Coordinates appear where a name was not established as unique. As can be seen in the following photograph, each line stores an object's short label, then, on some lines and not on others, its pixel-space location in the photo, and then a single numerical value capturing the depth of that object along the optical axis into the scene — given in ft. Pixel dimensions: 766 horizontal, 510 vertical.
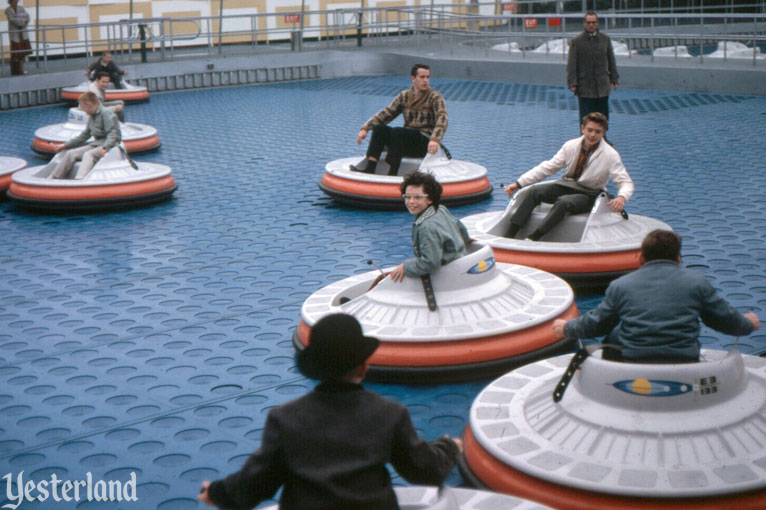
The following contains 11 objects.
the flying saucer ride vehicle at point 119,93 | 54.29
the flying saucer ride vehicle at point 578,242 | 19.72
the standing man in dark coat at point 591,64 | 32.45
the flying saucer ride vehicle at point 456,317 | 15.23
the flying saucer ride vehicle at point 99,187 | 28.32
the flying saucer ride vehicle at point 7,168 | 30.71
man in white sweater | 20.70
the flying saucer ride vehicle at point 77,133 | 37.96
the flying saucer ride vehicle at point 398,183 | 27.58
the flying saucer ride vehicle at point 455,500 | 8.94
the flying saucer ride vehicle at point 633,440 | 10.17
